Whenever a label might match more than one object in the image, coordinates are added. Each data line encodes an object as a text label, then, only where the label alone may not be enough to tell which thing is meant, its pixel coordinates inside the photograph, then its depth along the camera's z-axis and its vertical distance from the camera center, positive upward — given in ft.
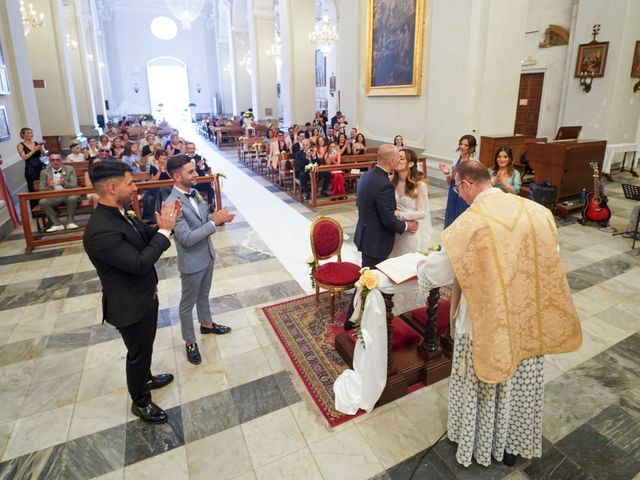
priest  6.92 -3.27
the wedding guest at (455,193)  15.77 -2.88
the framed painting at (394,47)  35.23 +6.19
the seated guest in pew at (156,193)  24.39 -4.30
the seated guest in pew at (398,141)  30.32 -1.71
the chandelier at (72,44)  61.93 +10.77
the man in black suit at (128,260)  8.05 -2.71
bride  13.14 -2.53
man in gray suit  10.85 -3.21
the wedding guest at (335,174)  30.50 -4.03
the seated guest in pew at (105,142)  34.47 -1.90
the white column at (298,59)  49.75 +6.92
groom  11.81 -2.73
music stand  21.65 -4.19
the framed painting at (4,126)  28.68 -0.45
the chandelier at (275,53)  61.31 +9.53
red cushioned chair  13.73 -5.03
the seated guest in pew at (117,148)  30.04 -2.16
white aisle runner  20.11 -6.50
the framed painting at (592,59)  37.99 +5.15
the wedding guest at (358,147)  35.47 -2.46
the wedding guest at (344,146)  34.64 -2.34
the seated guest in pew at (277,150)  37.24 -2.84
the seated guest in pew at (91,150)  31.48 -2.38
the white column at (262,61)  62.95 +8.53
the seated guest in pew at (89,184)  24.09 -3.91
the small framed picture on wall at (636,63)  37.35 +4.63
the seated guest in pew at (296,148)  32.60 -2.32
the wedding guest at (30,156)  25.75 -2.26
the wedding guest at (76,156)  29.73 -2.60
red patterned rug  10.93 -6.93
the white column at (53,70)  46.50 +5.36
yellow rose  9.12 -3.48
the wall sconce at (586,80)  39.34 +3.33
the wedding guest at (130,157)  30.15 -2.73
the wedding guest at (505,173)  16.25 -2.21
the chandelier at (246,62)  81.90 +10.79
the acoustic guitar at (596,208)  24.04 -5.19
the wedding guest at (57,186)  24.02 -3.79
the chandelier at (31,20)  39.60 +9.20
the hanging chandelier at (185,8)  63.10 +16.46
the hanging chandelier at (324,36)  45.26 +9.02
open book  9.31 -3.40
